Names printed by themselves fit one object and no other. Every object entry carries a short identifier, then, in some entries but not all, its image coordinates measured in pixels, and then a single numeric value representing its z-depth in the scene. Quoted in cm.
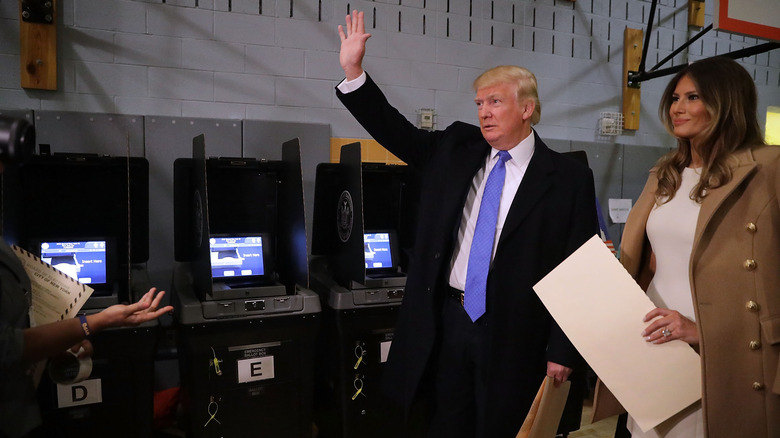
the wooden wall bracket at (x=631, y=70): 453
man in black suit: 174
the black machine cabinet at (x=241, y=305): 242
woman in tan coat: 138
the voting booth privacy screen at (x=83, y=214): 238
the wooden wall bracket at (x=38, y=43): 284
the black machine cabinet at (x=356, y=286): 272
